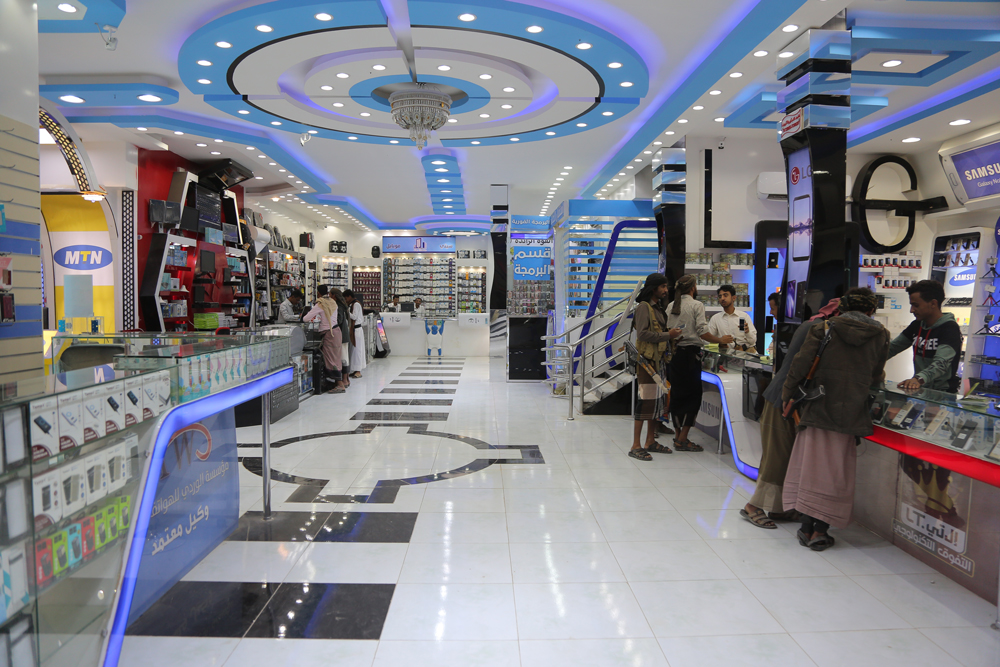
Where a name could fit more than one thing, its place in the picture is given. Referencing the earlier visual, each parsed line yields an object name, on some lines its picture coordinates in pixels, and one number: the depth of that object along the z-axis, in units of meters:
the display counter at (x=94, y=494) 1.54
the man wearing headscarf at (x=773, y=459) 3.59
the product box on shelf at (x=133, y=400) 2.03
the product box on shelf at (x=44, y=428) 1.59
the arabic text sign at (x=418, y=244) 17.25
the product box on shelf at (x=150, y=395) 2.14
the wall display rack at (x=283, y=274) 13.00
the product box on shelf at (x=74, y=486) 1.72
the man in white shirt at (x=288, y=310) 10.54
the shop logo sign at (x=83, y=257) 7.73
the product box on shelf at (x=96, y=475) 1.81
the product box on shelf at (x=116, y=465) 1.91
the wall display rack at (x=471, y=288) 17.41
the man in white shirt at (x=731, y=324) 5.85
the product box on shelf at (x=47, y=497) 1.60
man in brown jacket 3.14
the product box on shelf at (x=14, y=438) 1.48
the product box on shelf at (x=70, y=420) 1.71
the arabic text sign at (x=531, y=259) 10.41
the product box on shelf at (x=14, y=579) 1.47
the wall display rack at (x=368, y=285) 18.36
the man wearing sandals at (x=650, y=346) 5.02
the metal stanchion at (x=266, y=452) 3.62
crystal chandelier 6.16
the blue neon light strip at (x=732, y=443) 4.55
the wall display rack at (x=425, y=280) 17.27
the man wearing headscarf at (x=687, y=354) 5.24
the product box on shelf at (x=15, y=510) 1.47
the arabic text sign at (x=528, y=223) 10.94
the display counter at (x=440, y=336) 14.00
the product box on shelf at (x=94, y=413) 1.82
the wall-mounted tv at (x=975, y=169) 6.41
